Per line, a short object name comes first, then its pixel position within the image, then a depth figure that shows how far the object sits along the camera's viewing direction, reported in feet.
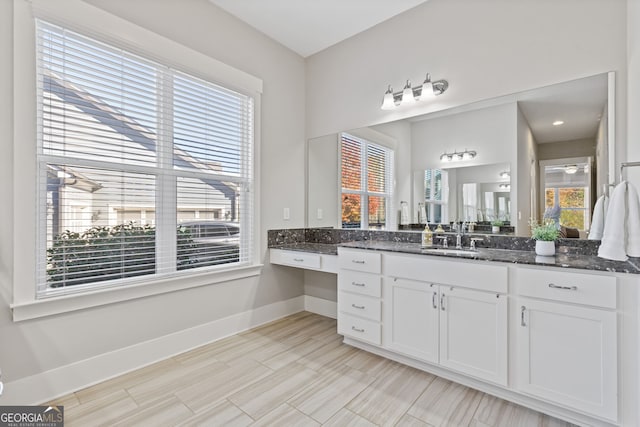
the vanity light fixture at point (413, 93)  8.57
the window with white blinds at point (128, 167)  6.28
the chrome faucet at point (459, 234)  8.24
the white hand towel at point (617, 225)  5.24
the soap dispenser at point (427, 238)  8.53
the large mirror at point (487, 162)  6.85
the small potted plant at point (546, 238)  6.60
